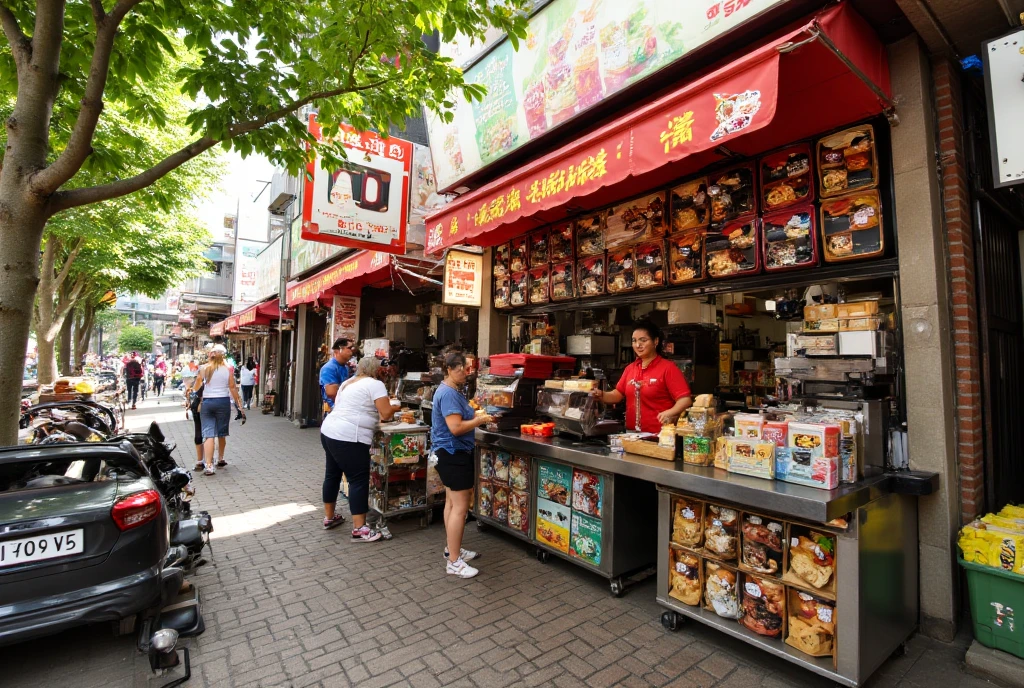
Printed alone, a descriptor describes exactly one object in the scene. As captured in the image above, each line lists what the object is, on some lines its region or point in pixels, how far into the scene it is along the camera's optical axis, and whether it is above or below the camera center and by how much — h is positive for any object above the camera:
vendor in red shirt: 4.30 -0.17
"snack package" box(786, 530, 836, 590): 2.65 -1.12
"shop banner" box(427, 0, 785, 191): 4.06 +3.36
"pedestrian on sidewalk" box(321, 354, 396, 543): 4.89 -0.69
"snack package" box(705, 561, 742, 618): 3.04 -1.50
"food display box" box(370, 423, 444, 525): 5.27 -1.27
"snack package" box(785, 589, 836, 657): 2.64 -1.49
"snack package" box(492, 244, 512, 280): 6.78 +1.59
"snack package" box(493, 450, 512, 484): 4.88 -1.07
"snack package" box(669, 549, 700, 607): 3.22 -1.49
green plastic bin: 2.67 -1.41
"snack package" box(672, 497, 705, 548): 3.25 -1.10
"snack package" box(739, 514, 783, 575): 2.87 -1.12
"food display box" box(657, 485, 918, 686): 2.54 -1.33
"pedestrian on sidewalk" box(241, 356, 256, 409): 16.03 -0.60
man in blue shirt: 6.15 -0.08
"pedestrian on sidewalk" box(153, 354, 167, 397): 24.47 -0.63
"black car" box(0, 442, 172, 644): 2.56 -1.09
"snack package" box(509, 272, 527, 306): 6.41 +1.11
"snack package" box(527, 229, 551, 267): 6.13 +1.61
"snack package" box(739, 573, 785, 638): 2.83 -1.49
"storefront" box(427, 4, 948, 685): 2.71 -0.17
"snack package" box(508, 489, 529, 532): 4.55 -1.46
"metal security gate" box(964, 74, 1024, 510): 3.54 +0.56
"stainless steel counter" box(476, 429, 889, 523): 2.45 -0.71
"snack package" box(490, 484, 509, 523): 4.86 -1.48
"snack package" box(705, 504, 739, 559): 3.07 -1.11
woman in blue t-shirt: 4.11 -0.77
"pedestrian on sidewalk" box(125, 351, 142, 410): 17.44 -0.43
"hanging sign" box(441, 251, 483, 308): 6.81 +1.34
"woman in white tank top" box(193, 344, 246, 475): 7.52 -0.56
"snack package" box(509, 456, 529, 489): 4.61 -1.08
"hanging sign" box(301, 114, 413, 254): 6.63 +2.56
